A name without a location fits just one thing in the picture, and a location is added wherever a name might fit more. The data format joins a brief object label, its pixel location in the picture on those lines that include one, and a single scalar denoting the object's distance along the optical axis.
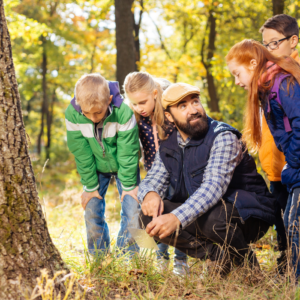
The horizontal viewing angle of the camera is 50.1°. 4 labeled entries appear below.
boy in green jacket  3.08
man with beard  2.52
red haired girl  2.31
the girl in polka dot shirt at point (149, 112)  3.19
